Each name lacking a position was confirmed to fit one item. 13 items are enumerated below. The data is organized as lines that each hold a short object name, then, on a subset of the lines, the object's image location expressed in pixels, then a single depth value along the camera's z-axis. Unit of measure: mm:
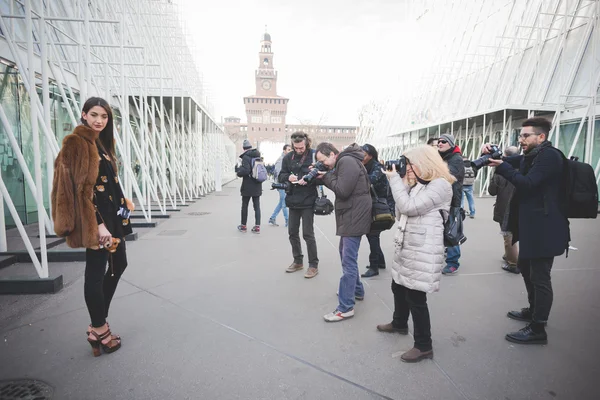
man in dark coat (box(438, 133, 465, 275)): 4672
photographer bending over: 3510
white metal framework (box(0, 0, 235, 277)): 4328
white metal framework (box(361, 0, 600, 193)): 14141
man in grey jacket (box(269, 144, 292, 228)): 8680
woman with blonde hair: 2686
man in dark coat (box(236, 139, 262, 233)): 7746
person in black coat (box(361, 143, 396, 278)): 4707
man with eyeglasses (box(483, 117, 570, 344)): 2943
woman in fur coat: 2568
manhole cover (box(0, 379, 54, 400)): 2359
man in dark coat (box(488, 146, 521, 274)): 4984
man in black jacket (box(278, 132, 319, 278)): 4660
